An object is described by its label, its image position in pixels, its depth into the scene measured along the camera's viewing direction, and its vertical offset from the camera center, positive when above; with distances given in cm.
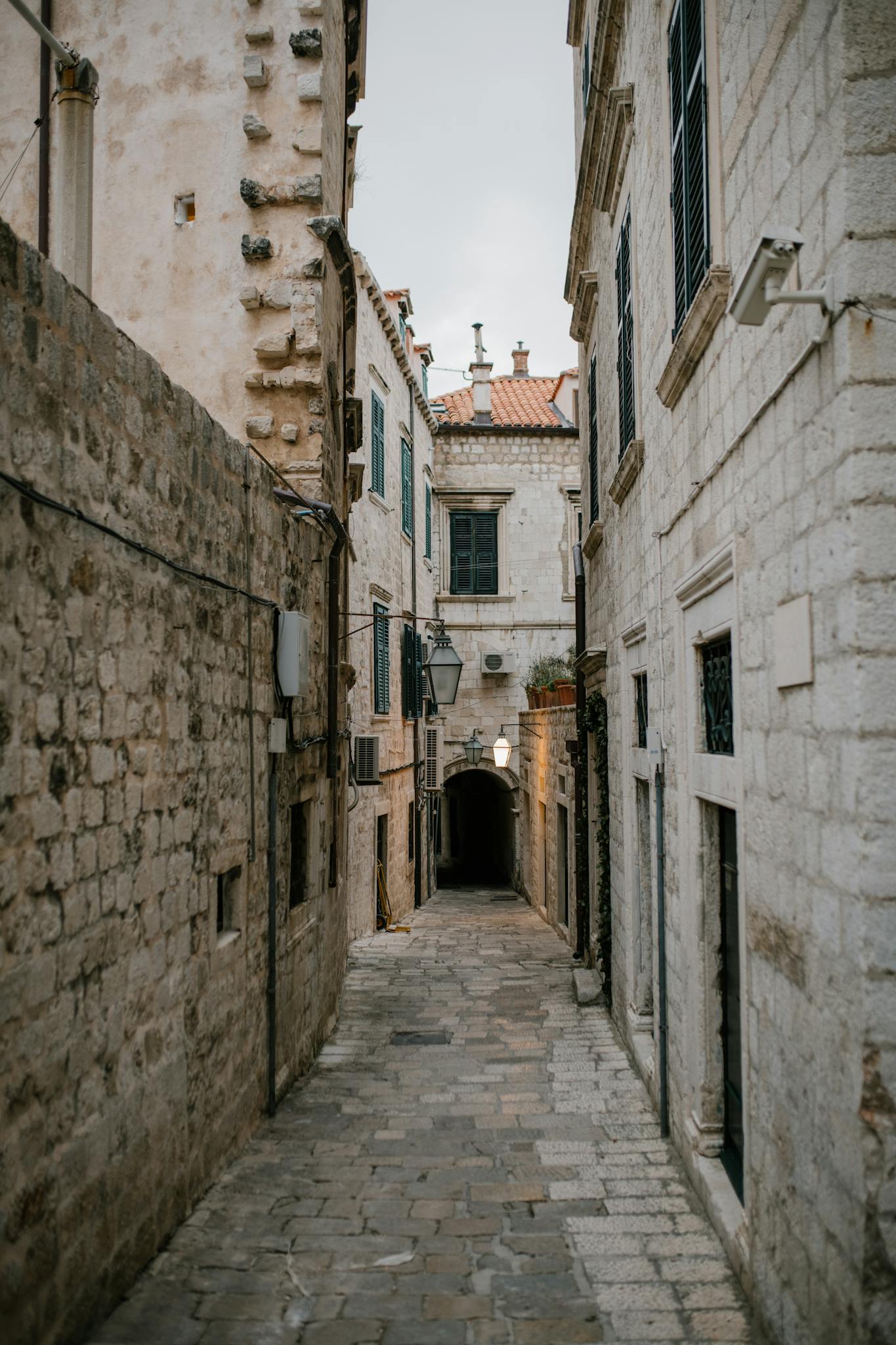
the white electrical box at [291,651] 664 +55
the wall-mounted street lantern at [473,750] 2053 -45
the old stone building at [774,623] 268 +39
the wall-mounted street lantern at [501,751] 1850 -44
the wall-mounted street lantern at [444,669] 1354 +83
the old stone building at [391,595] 1508 +242
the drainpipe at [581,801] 1148 -89
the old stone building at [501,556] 2273 +410
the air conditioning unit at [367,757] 1428 -40
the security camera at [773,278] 280 +135
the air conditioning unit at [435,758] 2230 -66
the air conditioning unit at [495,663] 2236 +150
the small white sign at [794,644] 309 +27
